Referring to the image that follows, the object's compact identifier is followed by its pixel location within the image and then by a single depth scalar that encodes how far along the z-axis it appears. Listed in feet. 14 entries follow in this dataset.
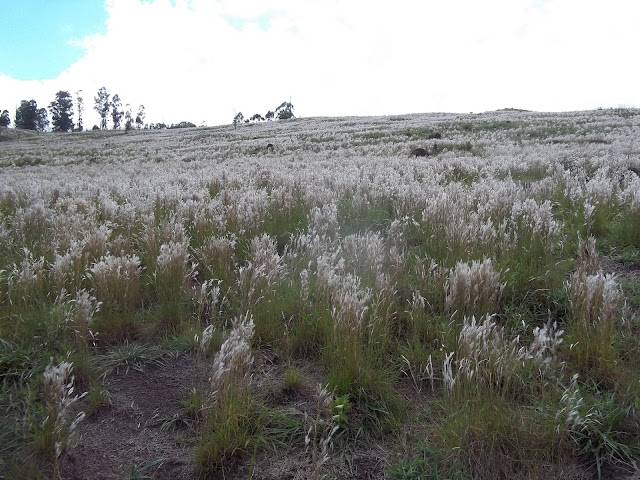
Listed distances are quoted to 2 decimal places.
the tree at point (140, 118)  393.09
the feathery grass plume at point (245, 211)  16.68
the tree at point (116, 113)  370.32
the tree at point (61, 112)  329.52
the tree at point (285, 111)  324.72
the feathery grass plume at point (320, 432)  5.69
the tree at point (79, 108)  358.64
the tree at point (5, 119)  319.06
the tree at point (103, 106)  367.45
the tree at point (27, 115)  310.45
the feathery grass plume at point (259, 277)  10.49
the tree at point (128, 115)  373.61
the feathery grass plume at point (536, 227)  12.99
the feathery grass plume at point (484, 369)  7.11
